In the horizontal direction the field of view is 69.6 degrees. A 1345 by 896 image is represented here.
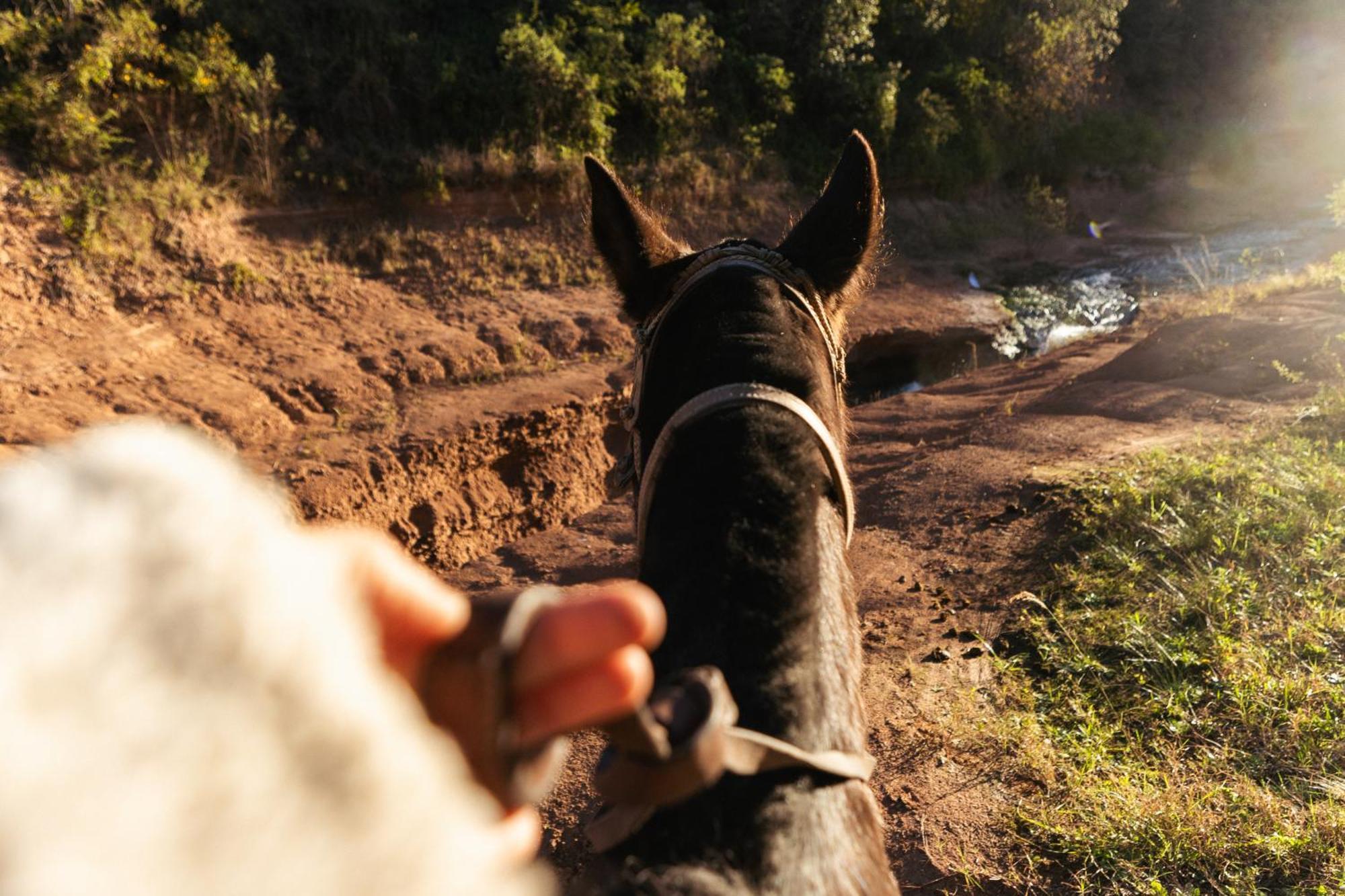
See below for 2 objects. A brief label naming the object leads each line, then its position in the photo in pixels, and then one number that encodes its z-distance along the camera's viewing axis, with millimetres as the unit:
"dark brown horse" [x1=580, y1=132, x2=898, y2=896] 596
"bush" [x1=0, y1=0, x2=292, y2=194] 5872
